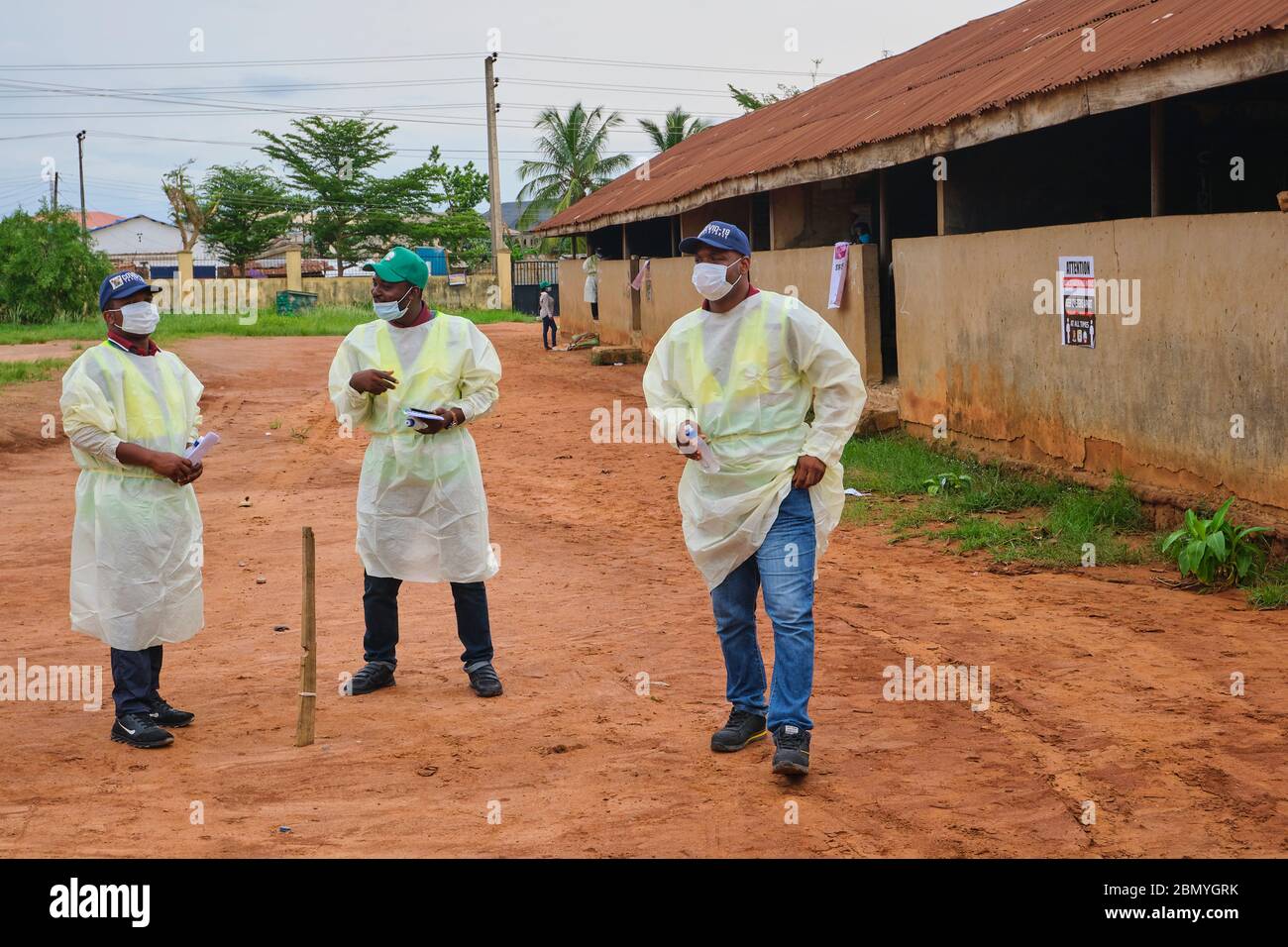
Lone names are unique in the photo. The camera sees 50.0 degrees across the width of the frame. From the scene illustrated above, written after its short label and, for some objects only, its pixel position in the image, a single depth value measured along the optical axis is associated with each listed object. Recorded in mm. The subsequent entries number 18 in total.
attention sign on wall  9742
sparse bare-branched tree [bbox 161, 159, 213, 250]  54625
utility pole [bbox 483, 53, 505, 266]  40094
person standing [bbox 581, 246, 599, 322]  28797
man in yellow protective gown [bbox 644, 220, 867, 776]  4965
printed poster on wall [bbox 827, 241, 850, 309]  13742
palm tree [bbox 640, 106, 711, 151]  45875
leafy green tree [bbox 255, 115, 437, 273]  51875
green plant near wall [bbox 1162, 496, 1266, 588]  7586
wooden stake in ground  5426
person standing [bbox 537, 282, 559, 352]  27109
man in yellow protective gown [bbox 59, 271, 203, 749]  5496
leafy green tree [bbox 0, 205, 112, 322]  33281
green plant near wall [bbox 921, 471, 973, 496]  10664
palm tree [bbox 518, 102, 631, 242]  47188
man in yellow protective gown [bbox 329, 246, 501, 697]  6051
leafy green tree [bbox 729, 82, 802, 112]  43688
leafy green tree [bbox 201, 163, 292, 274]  54812
